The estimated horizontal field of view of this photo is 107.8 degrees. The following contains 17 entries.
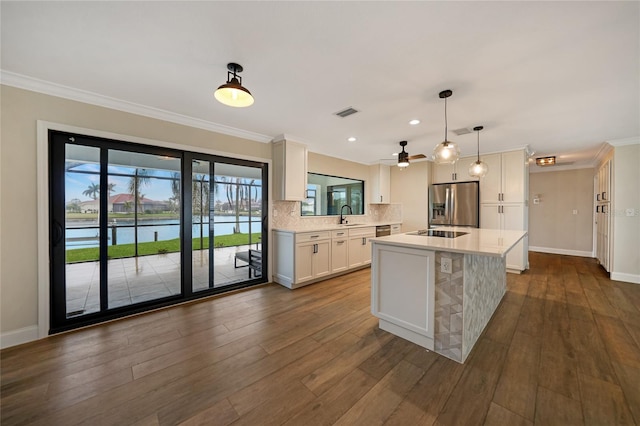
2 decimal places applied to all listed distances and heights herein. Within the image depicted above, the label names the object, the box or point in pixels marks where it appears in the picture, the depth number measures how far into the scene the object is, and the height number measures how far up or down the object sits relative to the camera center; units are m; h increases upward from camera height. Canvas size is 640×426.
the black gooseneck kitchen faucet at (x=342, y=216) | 5.29 -0.09
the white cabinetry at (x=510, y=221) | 4.45 -0.17
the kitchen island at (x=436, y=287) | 1.95 -0.70
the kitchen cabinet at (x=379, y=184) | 5.83 +0.71
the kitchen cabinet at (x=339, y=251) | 4.24 -0.73
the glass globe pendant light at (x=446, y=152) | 2.45 +0.64
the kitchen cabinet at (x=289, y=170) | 3.88 +0.72
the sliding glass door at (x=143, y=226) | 2.46 -0.19
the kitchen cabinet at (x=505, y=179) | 4.46 +0.67
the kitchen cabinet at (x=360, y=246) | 4.58 -0.69
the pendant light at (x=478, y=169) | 3.28 +0.61
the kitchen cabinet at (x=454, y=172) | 5.11 +0.92
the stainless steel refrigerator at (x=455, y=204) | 4.97 +0.18
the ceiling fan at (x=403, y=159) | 3.52 +0.80
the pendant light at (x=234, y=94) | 1.77 +0.92
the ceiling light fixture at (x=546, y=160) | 5.18 +1.16
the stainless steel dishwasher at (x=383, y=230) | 5.18 -0.41
